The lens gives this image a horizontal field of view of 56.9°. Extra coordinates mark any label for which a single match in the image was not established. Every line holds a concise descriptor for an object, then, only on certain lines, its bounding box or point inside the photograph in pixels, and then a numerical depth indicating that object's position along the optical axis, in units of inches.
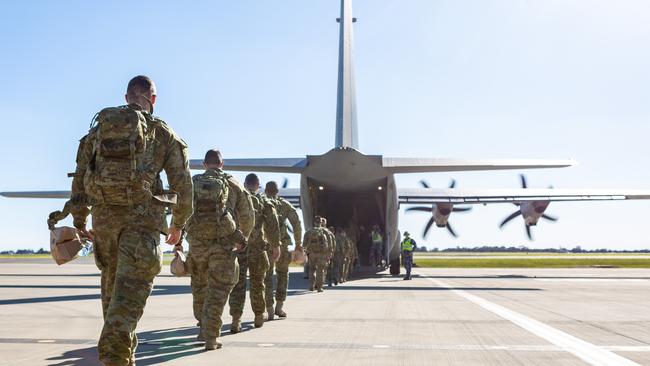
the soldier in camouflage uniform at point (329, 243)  604.7
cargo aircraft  670.5
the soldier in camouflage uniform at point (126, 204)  154.8
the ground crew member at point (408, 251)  839.7
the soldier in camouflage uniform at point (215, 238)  244.7
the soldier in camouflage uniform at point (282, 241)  356.5
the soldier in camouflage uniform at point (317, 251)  581.0
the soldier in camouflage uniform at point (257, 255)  302.2
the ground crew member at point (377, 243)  981.8
